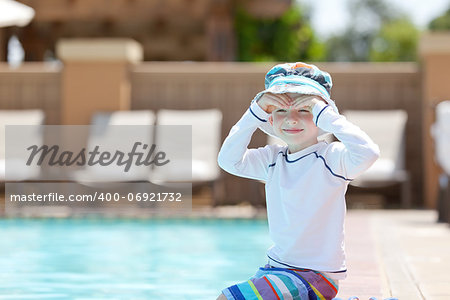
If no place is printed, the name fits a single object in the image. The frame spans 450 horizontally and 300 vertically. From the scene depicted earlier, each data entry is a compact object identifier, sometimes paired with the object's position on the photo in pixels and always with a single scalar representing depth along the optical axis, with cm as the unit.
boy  452
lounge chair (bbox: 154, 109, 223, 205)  1596
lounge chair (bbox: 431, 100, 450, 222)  1295
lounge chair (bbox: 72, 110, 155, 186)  1627
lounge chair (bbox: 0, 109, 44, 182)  1610
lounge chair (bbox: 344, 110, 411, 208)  1599
